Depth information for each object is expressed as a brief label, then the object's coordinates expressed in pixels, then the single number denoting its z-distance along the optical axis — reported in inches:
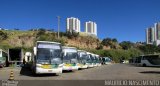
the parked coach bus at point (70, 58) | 468.1
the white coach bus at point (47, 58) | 367.2
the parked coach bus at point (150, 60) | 855.9
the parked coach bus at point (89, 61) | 673.7
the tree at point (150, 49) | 2059.6
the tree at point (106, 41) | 2130.7
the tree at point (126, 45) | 2271.3
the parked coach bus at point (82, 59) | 569.2
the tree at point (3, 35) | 1569.6
